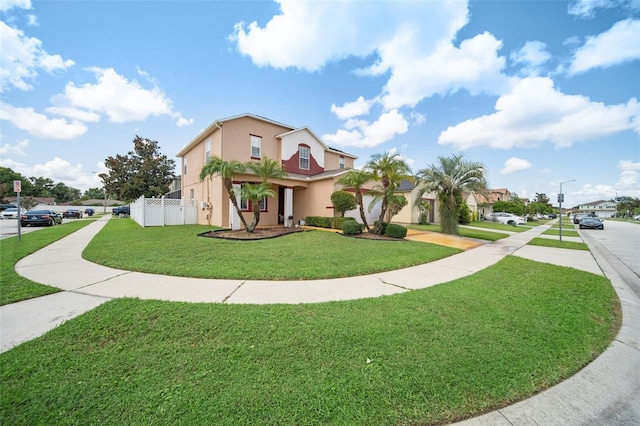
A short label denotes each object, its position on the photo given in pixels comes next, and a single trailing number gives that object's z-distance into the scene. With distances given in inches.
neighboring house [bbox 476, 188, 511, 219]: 1523.6
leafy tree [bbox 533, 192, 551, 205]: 2876.5
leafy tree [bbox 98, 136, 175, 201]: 1178.0
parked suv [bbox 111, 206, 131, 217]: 1436.1
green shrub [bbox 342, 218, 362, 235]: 481.7
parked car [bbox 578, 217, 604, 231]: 1007.6
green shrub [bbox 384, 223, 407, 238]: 463.8
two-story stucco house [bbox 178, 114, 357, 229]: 577.6
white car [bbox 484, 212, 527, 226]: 1152.7
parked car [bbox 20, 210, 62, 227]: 744.8
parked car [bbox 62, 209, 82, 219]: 1279.5
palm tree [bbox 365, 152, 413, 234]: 442.3
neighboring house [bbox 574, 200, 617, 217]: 3334.4
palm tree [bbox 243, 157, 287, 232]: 451.8
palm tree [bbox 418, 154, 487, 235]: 547.2
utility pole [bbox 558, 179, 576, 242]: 501.8
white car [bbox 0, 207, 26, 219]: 1091.9
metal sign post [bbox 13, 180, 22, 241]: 400.4
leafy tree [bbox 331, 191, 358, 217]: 576.7
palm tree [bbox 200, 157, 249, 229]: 431.8
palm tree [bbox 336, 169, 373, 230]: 467.2
